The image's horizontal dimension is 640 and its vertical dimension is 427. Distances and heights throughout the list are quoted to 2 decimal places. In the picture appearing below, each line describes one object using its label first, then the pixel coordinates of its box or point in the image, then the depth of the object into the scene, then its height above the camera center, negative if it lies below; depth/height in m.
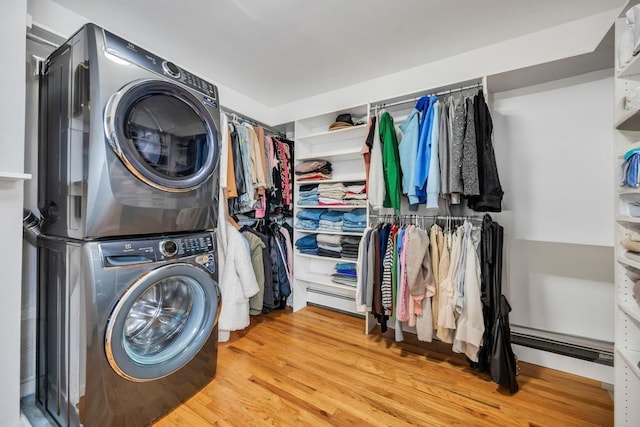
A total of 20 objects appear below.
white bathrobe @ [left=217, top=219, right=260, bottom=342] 1.95 -0.55
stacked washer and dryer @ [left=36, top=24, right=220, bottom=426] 1.01 -0.10
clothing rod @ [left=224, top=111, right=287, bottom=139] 2.25 +0.91
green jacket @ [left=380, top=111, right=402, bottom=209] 1.90 +0.38
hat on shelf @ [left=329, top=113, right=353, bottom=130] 2.35 +0.87
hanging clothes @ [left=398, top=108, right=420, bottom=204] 1.82 +0.45
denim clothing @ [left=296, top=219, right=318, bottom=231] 2.55 -0.12
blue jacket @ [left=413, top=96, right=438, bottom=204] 1.77 +0.42
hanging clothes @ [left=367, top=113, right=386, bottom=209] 1.94 +0.28
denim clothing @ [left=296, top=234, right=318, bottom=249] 2.57 -0.30
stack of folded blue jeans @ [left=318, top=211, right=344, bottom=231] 2.45 -0.08
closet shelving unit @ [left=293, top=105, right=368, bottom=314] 2.41 +0.39
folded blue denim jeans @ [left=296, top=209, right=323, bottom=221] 2.54 -0.01
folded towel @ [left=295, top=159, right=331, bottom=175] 2.49 +0.48
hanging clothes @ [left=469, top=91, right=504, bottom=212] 1.55 +0.30
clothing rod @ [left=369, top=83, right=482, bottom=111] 1.79 +0.92
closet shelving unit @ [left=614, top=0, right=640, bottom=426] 1.08 -0.31
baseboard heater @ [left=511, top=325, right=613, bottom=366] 1.57 -0.88
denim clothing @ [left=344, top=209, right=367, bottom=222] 2.29 -0.03
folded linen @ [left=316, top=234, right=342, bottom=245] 2.43 -0.25
